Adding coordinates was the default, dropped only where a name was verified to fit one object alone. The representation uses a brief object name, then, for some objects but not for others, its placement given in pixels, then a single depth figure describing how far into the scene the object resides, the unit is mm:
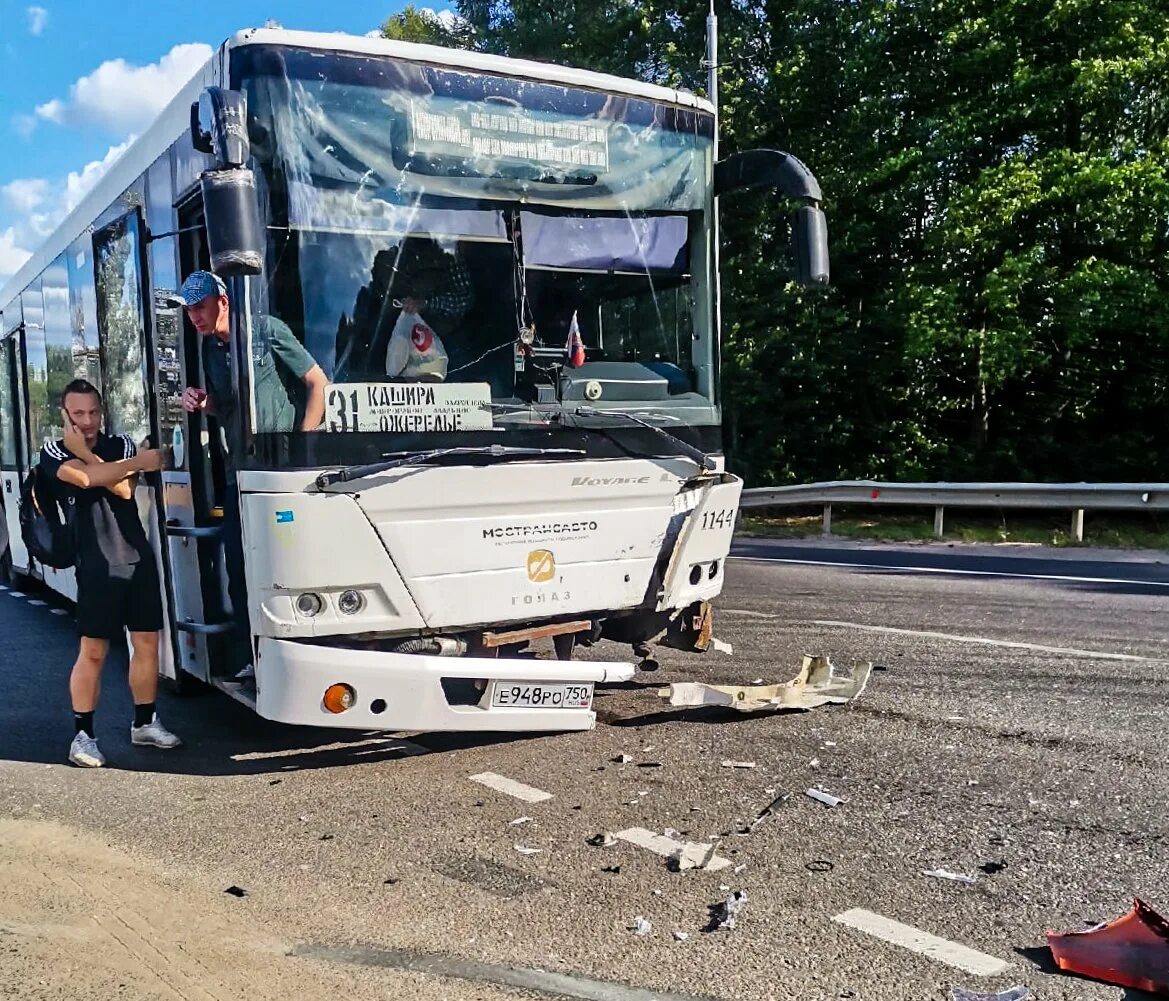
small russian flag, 5609
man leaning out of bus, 4852
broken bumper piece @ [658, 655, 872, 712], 5801
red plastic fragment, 3107
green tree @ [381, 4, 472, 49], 33156
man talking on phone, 5625
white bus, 4840
